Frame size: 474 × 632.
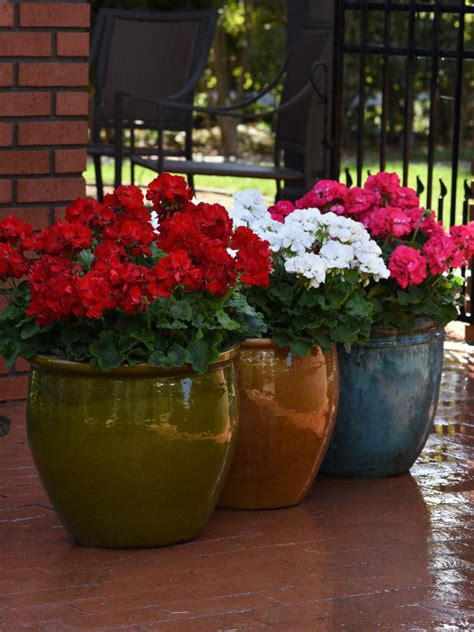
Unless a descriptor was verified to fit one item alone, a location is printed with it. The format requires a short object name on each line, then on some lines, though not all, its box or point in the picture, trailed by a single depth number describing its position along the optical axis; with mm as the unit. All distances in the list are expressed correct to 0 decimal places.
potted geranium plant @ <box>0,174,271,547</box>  3631
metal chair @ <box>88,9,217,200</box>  7977
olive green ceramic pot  3682
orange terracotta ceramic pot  4078
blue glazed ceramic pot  4438
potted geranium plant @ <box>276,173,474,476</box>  4355
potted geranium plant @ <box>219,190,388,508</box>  4047
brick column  5145
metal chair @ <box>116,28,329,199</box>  6965
